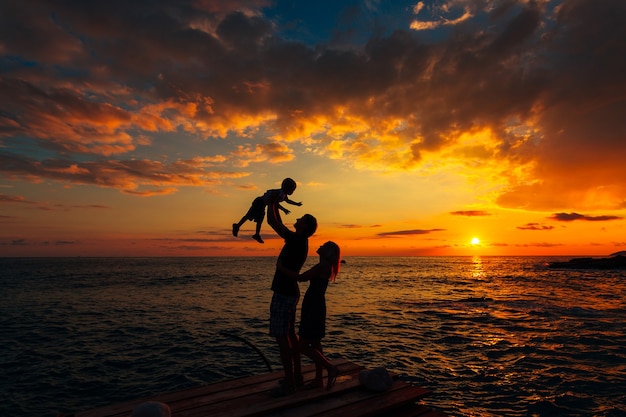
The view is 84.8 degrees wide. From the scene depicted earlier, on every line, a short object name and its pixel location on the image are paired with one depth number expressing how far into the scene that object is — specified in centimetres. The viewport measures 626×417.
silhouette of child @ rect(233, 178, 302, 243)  566
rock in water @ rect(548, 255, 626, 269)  9812
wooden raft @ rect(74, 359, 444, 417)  518
